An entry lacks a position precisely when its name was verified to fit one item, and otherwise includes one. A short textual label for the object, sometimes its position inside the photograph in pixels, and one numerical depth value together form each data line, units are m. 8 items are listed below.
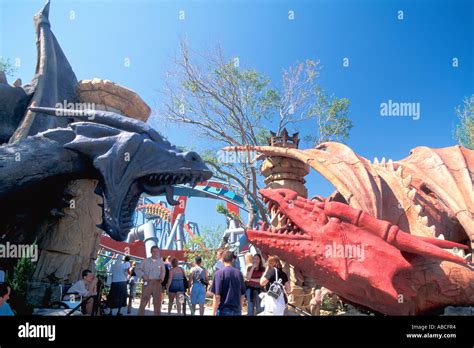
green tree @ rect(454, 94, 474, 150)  18.25
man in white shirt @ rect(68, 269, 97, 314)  4.93
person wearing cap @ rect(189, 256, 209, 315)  7.23
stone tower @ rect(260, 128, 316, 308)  7.14
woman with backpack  3.85
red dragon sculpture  3.14
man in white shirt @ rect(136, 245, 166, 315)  6.39
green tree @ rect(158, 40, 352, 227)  15.70
